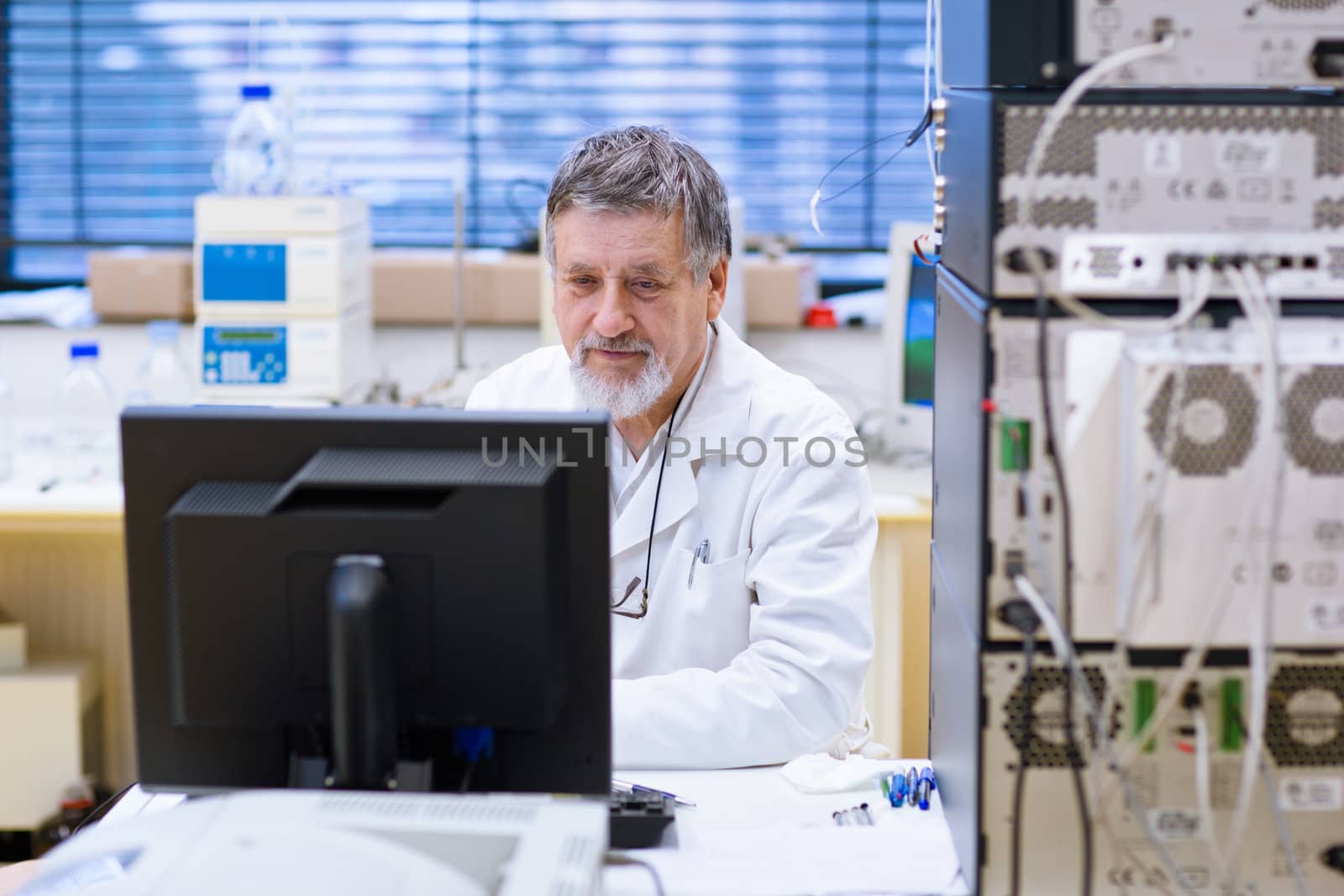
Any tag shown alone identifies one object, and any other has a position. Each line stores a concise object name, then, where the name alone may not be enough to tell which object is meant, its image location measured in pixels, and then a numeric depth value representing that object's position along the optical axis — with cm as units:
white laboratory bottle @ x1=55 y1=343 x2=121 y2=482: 479
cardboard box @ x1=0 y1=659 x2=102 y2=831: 483
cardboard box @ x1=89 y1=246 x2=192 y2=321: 549
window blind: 585
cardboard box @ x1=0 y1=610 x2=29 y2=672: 500
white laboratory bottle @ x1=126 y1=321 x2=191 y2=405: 521
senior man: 331
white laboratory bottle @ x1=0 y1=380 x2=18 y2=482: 475
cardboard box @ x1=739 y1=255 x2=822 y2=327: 551
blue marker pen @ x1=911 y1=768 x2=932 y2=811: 296
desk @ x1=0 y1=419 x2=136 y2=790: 525
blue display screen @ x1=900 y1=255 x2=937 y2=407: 481
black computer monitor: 263
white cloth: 299
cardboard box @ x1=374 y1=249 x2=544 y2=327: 555
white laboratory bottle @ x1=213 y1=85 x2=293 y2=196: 505
